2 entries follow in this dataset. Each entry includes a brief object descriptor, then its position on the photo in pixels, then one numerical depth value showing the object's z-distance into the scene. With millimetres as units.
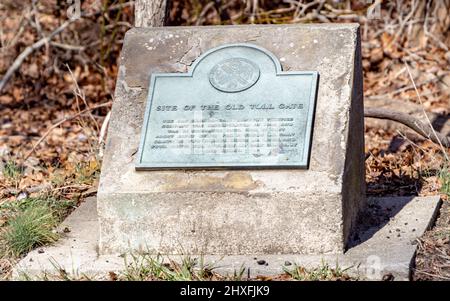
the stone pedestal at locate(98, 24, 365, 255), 6441
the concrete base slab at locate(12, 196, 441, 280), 6269
